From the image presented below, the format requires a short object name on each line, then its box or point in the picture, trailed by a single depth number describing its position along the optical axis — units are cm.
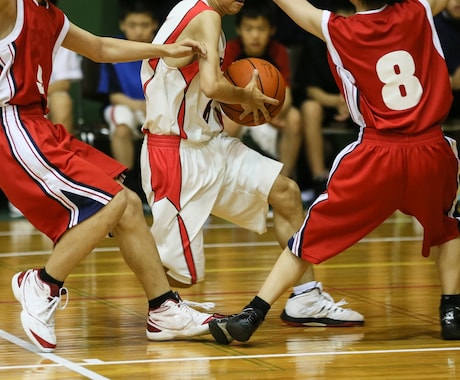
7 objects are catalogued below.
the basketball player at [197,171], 1082
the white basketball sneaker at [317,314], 1102
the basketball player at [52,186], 959
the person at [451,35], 1819
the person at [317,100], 1906
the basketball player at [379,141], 987
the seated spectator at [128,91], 1850
